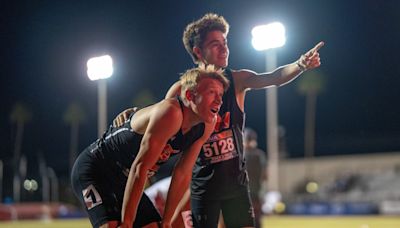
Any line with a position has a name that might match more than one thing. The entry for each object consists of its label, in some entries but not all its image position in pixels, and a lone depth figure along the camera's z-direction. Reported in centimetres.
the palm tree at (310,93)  5102
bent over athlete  464
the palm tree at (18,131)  2938
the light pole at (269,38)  2400
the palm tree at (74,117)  5172
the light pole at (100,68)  2645
